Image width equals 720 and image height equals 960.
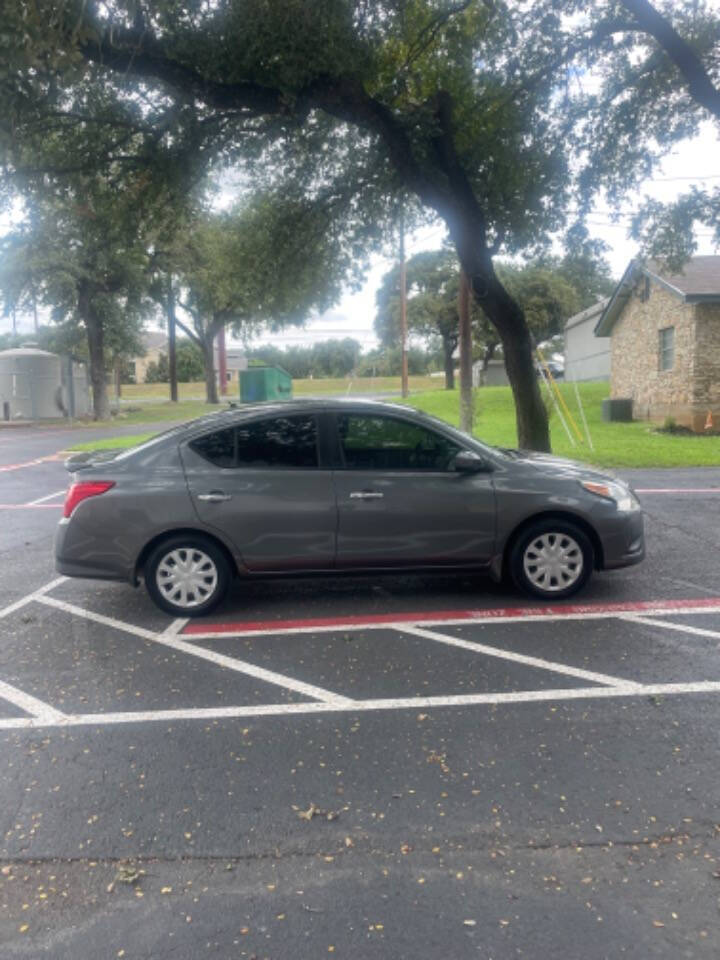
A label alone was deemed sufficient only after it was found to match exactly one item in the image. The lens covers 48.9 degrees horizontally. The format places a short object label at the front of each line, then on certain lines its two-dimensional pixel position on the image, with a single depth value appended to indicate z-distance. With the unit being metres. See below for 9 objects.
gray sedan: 5.90
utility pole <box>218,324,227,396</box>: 53.09
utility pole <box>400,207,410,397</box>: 34.66
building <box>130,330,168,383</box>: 88.44
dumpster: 35.25
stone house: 21.94
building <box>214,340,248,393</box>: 90.62
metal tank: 34.72
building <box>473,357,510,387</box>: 49.00
